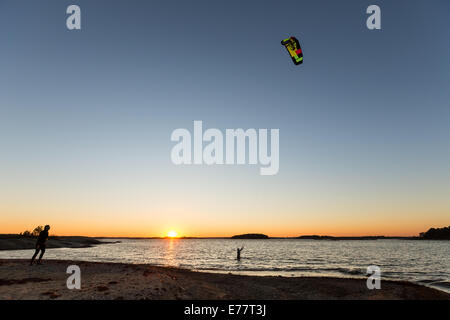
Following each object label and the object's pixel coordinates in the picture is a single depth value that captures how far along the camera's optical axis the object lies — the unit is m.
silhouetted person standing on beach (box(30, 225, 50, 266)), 20.38
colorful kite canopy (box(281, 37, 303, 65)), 25.97
